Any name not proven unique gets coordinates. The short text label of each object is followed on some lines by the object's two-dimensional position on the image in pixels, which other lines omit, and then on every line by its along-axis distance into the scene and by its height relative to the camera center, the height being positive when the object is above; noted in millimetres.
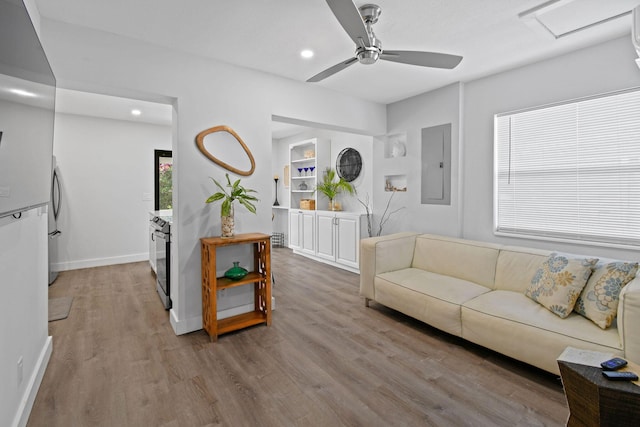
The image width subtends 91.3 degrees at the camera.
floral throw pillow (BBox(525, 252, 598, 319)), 2260 -538
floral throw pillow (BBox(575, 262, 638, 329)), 2080 -559
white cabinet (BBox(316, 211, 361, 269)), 4922 -442
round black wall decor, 5465 +840
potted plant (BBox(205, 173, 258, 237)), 2871 +78
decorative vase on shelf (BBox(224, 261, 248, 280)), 2947 -593
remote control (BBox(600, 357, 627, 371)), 1343 -662
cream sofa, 1995 -738
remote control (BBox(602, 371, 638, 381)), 1265 -669
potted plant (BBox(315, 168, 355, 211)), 5621 +450
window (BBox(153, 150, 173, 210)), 5898 +603
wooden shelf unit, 2752 -677
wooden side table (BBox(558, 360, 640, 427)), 1205 -755
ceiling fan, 1735 +1093
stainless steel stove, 3396 -560
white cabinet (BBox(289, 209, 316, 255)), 5907 -394
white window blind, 2635 +390
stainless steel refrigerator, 4525 -196
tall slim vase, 2920 -138
